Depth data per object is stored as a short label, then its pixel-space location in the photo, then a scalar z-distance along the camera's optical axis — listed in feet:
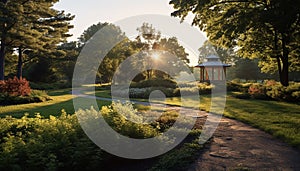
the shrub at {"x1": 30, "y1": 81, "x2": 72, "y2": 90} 100.55
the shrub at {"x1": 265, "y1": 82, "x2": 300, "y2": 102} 45.78
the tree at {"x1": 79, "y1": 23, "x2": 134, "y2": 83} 111.75
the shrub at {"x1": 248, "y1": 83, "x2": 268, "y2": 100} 55.36
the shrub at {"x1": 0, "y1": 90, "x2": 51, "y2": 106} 44.94
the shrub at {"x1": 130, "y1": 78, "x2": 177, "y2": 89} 78.10
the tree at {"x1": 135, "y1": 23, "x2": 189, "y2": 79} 111.75
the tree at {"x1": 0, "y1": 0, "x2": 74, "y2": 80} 60.59
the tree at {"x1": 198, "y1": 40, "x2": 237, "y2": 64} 206.00
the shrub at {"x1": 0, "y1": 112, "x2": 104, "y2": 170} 12.11
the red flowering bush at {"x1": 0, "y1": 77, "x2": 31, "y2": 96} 48.80
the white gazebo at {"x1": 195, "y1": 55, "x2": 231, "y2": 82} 105.40
